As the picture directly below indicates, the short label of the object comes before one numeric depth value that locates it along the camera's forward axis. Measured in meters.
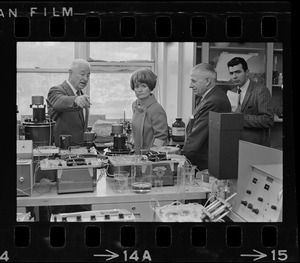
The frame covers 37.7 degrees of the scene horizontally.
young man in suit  1.97
